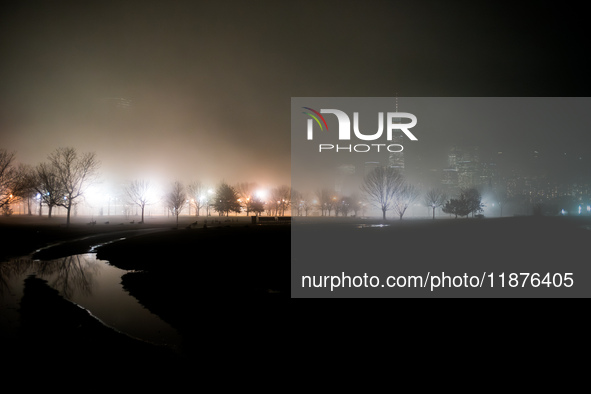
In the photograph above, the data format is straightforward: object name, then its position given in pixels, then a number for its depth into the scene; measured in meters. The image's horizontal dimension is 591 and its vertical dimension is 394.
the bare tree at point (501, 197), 145.50
